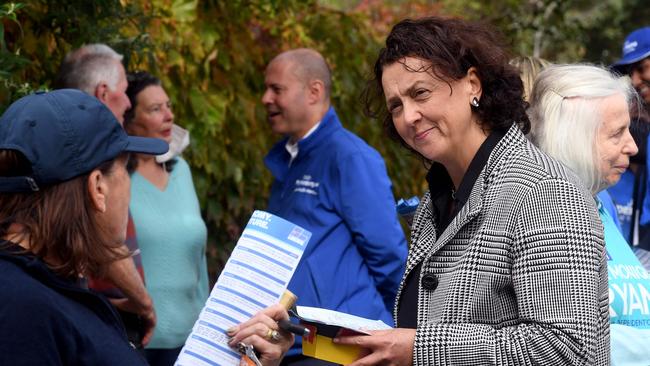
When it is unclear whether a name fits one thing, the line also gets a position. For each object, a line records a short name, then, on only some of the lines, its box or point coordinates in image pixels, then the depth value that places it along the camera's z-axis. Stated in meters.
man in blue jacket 4.53
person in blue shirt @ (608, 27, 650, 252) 4.56
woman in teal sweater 4.55
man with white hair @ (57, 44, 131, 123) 4.42
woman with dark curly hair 2.30
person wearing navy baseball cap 2.11
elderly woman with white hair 2.91
